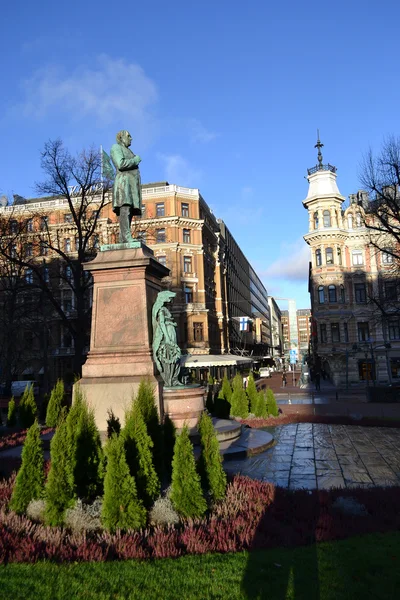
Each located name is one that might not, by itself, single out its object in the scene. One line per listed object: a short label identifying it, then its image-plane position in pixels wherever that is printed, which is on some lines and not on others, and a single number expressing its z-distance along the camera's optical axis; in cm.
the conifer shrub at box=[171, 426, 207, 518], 639
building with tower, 4575
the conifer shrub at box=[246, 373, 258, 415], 1812
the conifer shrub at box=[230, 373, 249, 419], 1744
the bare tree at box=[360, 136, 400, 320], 2573
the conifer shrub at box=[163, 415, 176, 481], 808
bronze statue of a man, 1178
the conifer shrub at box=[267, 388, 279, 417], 1807
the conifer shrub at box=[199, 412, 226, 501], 698
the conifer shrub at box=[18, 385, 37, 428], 1659
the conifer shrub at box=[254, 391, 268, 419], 1781
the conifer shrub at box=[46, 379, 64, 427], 1617
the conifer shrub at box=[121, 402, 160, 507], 661
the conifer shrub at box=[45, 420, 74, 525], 623
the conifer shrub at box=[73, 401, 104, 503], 696
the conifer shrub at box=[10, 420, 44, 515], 668
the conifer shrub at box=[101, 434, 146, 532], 598
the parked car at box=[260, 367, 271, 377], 6588
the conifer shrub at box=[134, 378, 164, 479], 748
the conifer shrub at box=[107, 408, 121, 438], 778
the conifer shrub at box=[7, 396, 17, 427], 1803
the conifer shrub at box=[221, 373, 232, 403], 1820
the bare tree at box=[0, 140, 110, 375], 2494
